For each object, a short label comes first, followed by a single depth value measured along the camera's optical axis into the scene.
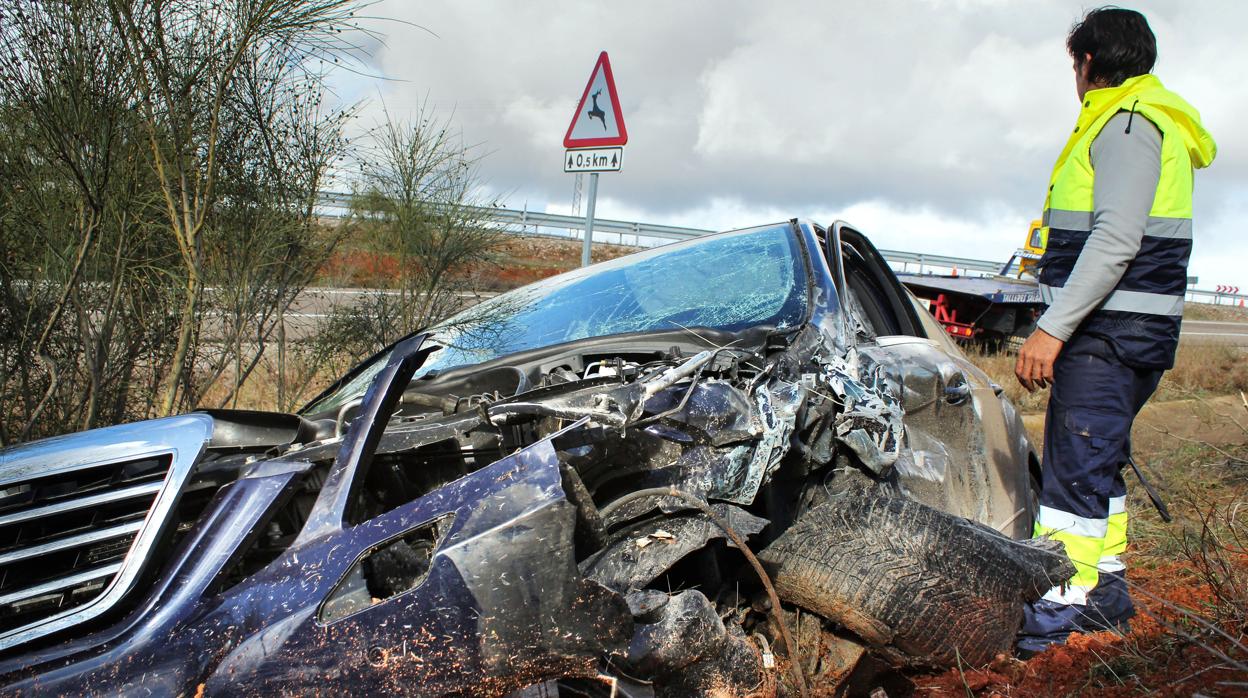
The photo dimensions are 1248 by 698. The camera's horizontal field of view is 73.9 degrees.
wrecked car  1.42
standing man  2.41
